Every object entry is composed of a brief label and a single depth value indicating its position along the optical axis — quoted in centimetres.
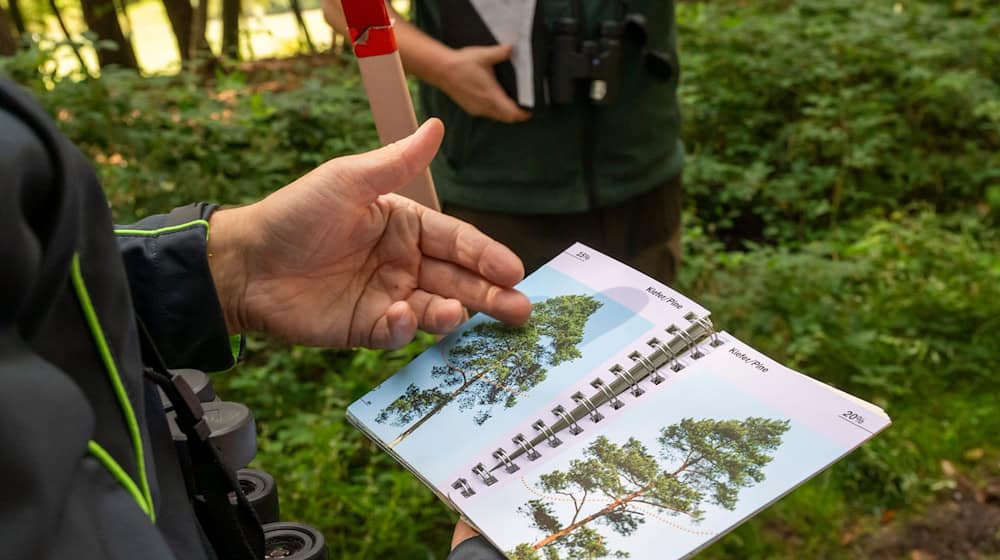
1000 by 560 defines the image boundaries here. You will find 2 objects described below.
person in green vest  222
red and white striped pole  148
